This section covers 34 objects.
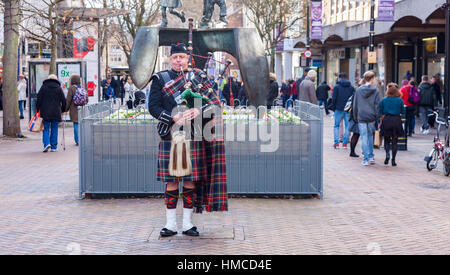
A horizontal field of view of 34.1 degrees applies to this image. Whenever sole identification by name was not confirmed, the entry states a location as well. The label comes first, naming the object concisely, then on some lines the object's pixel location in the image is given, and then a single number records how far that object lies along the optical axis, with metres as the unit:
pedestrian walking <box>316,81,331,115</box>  30.24
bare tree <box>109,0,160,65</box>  38.62
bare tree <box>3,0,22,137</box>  19.05
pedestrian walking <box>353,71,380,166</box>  13.55
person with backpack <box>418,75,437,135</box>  21.50
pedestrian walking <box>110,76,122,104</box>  44.41
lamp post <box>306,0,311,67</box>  38.38
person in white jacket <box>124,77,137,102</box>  35.51
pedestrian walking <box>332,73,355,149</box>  16.33
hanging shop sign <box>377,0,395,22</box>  24.88
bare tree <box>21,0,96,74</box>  20.10
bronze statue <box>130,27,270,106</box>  13.47
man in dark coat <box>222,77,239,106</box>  22.62
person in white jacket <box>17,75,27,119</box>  28.98
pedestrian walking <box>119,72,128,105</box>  41.08
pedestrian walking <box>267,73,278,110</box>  18.64
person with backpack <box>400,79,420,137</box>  19.88
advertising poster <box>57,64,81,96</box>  23.55
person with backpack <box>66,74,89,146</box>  16.83
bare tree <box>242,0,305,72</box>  44.71
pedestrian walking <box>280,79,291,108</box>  35.88
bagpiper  6.77
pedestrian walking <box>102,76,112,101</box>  43.31
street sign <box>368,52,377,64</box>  24.78
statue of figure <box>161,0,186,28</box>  13.91
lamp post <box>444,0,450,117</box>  15.07
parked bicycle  12.22
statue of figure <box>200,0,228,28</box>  13.84
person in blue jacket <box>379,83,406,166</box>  13.54
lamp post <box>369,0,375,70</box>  24.78
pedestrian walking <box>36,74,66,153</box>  15.54
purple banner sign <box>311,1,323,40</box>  36.62
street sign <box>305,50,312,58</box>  37.81
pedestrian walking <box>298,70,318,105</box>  18.17
